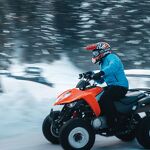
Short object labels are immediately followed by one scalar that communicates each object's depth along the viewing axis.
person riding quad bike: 8.09
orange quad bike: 7.68
